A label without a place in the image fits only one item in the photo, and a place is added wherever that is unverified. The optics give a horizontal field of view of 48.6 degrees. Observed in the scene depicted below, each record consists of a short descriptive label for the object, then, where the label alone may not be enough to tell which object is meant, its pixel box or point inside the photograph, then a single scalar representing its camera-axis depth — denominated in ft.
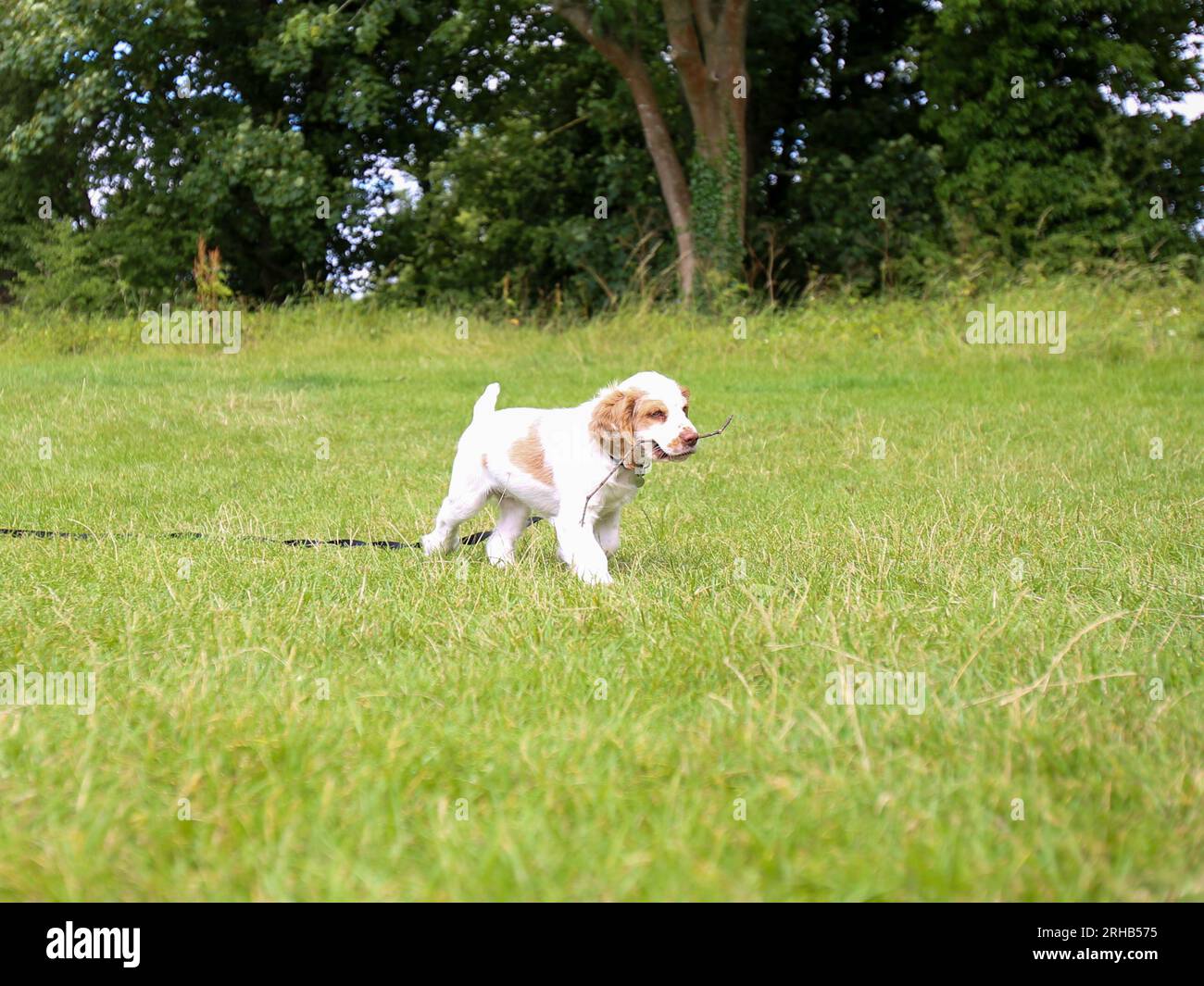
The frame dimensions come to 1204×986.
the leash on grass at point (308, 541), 19.56
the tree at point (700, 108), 65.10
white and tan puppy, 17.02
